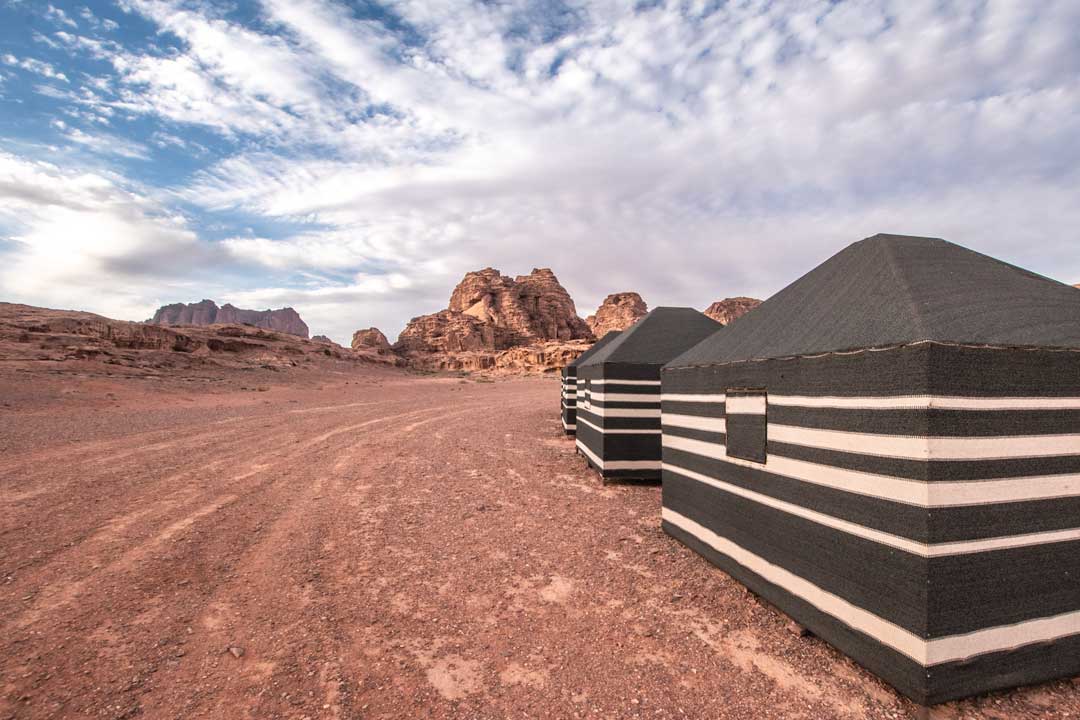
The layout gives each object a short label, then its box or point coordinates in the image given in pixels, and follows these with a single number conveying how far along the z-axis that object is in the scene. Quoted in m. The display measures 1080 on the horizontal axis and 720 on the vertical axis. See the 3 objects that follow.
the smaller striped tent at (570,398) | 17.11
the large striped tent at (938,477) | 3.15
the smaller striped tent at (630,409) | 9.87
